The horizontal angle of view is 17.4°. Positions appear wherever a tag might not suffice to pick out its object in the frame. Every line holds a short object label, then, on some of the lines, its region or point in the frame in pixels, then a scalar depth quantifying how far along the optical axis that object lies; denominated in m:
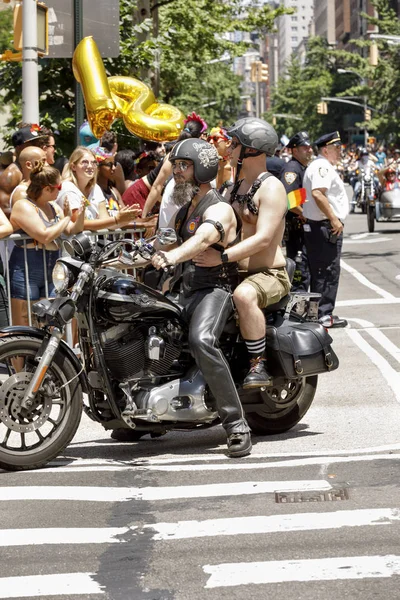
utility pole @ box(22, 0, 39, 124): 12.09
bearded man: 7.30
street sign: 12.42
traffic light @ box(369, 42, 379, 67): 49.59
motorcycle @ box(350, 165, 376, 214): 31.83
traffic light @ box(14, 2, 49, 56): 12.14
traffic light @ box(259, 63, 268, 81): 57.49
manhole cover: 6.28
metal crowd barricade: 9.72
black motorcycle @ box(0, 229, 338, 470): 7.07
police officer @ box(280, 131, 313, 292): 13.14
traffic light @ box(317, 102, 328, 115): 103.00
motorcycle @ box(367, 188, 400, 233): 28.11
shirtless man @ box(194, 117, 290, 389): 7.48
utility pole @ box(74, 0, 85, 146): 12.30
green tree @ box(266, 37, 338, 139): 122.25
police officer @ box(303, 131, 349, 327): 12.55
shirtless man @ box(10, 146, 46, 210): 9.92
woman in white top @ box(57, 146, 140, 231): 10.15
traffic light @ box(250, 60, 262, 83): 59.30
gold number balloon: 12.70
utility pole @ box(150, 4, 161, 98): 30.25
